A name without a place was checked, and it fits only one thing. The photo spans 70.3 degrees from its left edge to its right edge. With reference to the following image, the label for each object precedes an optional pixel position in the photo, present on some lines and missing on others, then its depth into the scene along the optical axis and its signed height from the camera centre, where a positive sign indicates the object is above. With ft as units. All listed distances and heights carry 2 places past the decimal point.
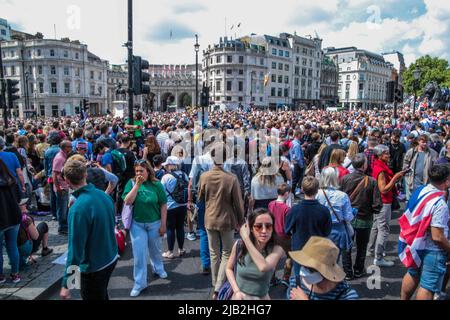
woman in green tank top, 9.17 -3.86
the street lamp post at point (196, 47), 67.82 +16.99
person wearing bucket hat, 7.92 -3.66
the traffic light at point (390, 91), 37.57 +4.14
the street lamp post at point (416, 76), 59.58 +9.31
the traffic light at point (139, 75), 26.78 +4.36
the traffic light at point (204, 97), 44.62 +4.10
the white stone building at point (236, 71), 232.73 +41.33
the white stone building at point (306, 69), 266.57 +49.72
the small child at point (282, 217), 14.35 -4.04
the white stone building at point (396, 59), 401.49 +86.59
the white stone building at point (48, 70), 209.77 +37.86
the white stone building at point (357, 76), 338.34 +54.52
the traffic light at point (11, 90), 37.04 +4.26
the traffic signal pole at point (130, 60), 26.64 +5.61
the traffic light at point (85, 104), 86.58 +6.12
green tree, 219.00 +38.45
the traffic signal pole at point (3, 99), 36.09 +3.12
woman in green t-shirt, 14.55 -4.00
